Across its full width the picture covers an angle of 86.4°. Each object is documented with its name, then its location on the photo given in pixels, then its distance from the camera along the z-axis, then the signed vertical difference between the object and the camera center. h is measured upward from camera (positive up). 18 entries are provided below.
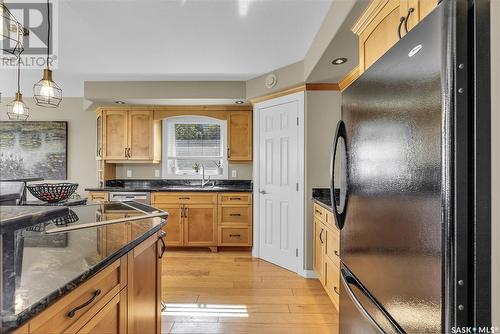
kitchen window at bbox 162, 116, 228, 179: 4.51 +0.43
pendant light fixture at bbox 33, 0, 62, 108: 1.91 +0.63
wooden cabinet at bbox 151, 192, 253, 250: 3.85 -0.67
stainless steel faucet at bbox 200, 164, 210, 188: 4.42 -0.13
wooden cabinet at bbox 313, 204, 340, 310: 2.16 -0.75
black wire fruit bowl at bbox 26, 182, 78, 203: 1.82 -0.14
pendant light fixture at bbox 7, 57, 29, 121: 2.49 +0.61
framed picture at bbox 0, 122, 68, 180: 4.51 +0.44
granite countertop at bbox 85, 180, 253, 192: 4.41 -0.20
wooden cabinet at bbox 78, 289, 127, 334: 0.89 -0.54
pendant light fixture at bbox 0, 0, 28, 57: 1.25 +0.76
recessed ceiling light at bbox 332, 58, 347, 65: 2.39 +1.02
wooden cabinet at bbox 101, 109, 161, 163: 4.16 +0.58
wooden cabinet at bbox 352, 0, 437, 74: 1.04 +0.71
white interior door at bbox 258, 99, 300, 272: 3.18 -0.13
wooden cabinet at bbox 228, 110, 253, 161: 4.14 +0.58
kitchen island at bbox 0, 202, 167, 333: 0.64 -0.31
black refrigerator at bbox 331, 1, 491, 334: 0.59 -0.02
